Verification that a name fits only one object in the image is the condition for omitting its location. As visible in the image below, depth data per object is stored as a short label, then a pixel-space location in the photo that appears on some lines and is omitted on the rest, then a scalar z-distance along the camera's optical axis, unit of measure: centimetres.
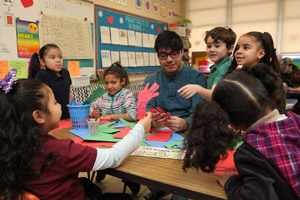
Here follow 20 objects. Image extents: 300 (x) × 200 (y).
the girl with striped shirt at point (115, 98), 205
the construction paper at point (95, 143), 124
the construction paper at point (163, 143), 122
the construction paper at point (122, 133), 134
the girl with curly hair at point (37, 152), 83
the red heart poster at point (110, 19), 413
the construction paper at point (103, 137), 130
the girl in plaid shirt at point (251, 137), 70
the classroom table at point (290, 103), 245
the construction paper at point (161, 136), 131
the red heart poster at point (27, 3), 292
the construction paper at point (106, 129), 146
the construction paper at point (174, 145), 118
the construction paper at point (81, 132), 142
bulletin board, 402
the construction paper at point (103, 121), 175
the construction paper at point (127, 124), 155
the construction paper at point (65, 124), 170
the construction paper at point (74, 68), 352
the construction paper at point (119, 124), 159
